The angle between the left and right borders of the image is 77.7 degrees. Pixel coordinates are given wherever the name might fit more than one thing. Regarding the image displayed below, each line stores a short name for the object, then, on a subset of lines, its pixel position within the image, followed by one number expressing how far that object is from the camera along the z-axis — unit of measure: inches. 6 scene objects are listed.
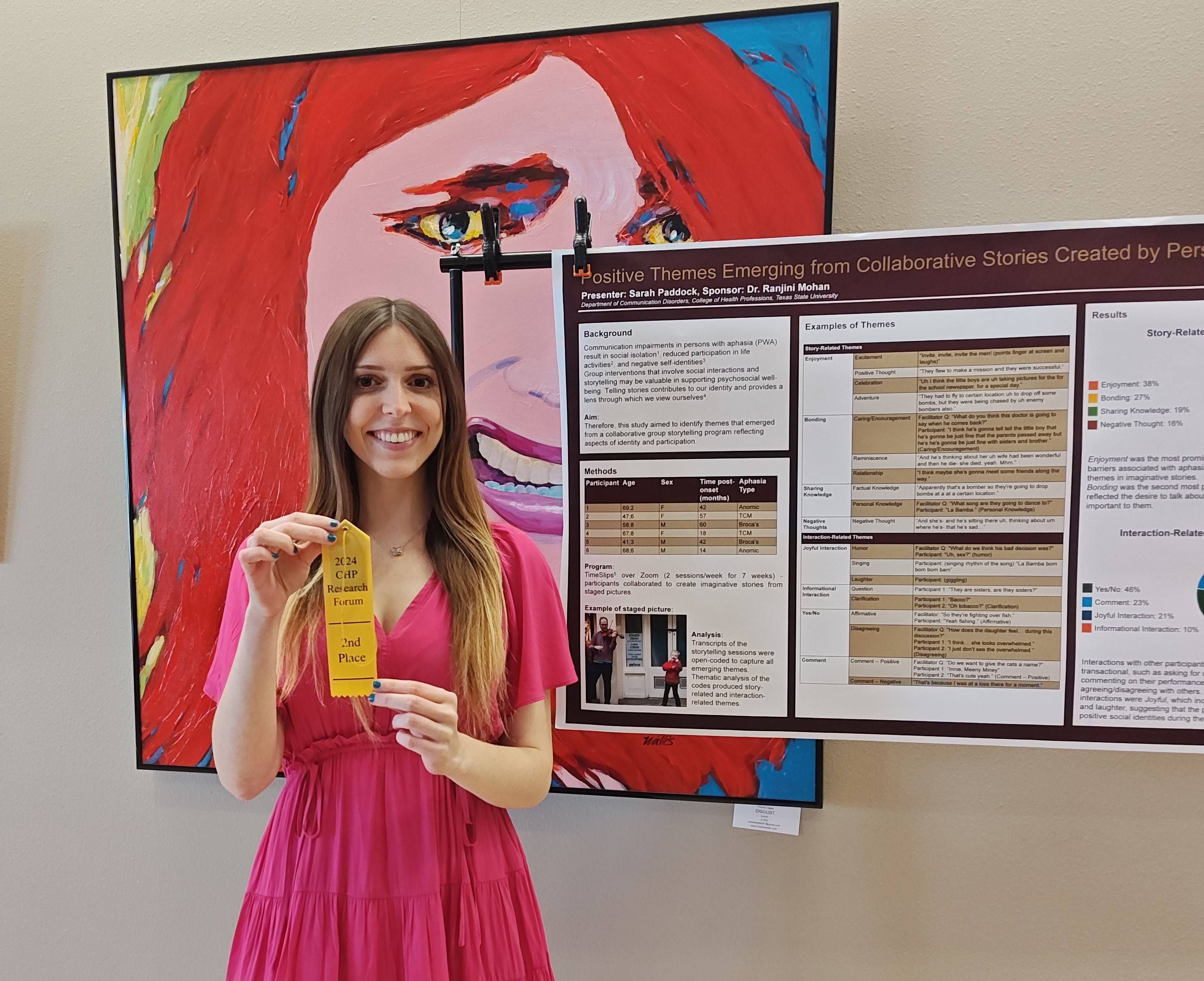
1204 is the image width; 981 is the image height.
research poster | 39.3
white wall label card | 47.8
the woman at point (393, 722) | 36.9
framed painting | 45.6
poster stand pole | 42.0
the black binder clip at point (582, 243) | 41.3
